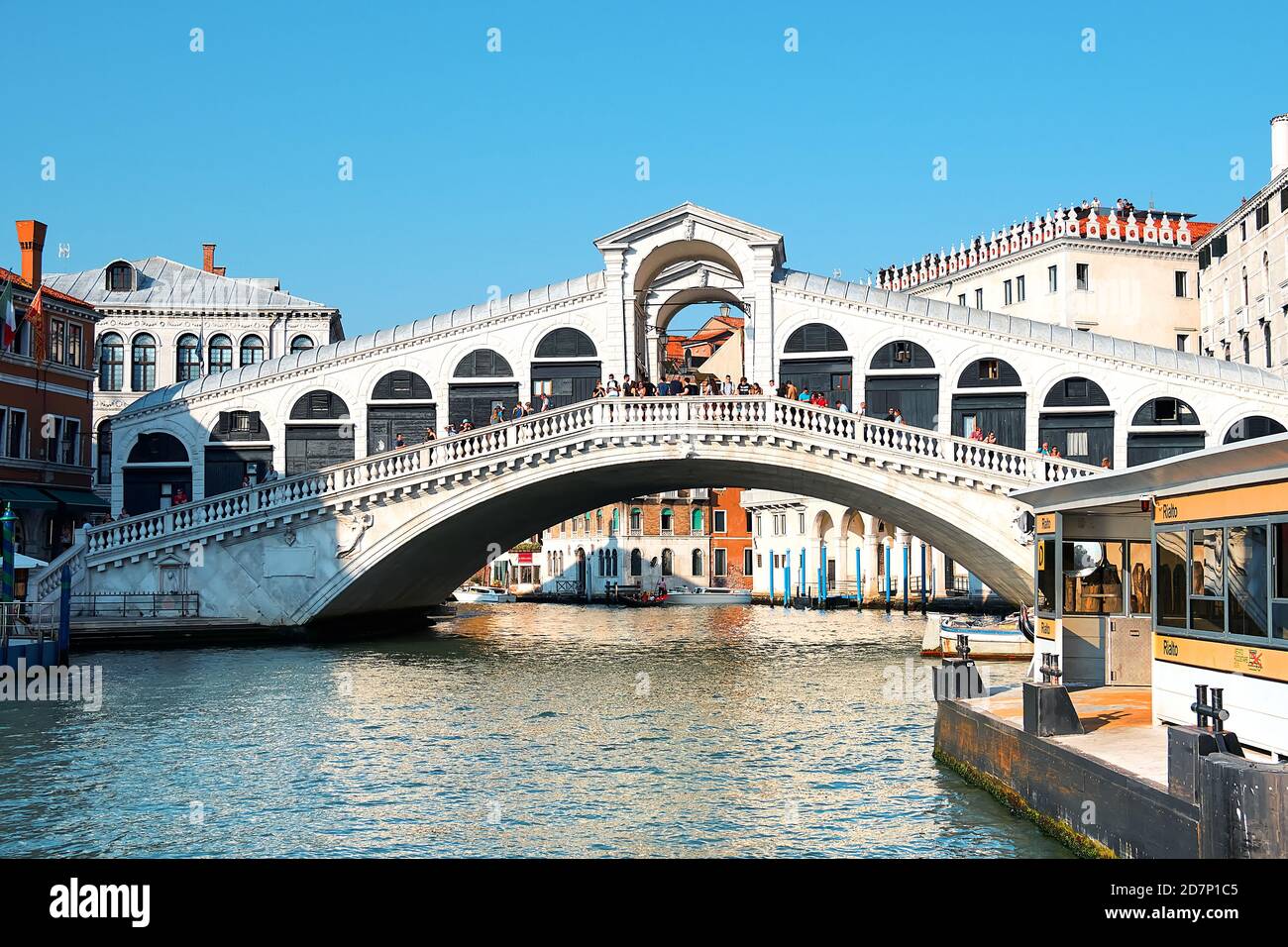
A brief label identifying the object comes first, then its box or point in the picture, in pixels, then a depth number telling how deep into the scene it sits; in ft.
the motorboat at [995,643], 95.20
